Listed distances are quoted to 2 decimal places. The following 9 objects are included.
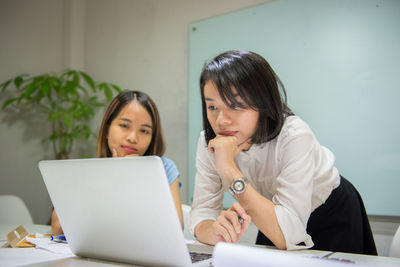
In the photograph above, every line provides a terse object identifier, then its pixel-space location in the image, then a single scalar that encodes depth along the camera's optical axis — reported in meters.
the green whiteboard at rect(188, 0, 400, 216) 1.70
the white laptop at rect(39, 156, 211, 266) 0.65
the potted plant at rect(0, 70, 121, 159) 2.60
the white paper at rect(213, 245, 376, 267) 0.46
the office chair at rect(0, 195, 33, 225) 1.91
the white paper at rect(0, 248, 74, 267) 0.80
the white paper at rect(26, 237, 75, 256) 0.94
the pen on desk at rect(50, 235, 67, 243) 1.11
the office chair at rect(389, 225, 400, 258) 1.00
